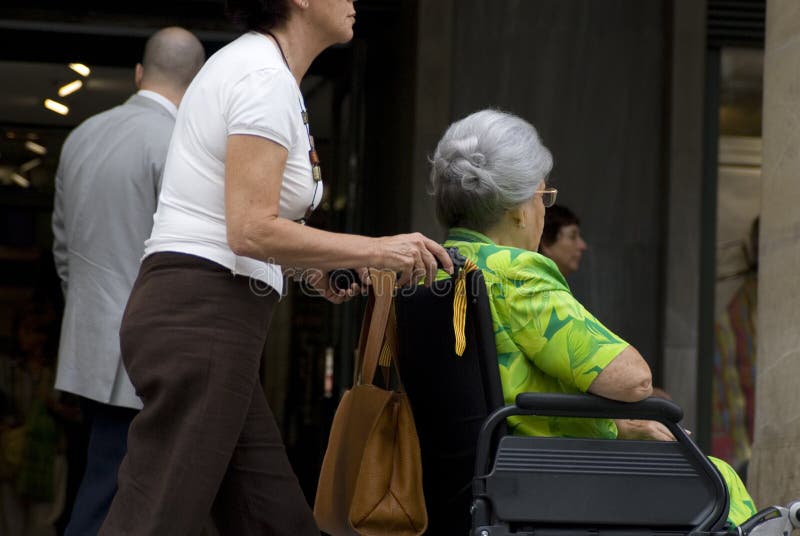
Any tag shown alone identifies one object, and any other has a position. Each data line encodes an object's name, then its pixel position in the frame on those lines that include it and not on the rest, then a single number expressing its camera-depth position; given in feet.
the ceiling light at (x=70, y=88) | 59.31
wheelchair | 20.54
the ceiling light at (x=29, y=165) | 69.12
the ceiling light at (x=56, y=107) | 61.43
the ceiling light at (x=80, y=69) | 56.26
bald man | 29.32
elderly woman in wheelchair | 21.03
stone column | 29.55
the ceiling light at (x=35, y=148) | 66.69
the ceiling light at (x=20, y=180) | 72.02
